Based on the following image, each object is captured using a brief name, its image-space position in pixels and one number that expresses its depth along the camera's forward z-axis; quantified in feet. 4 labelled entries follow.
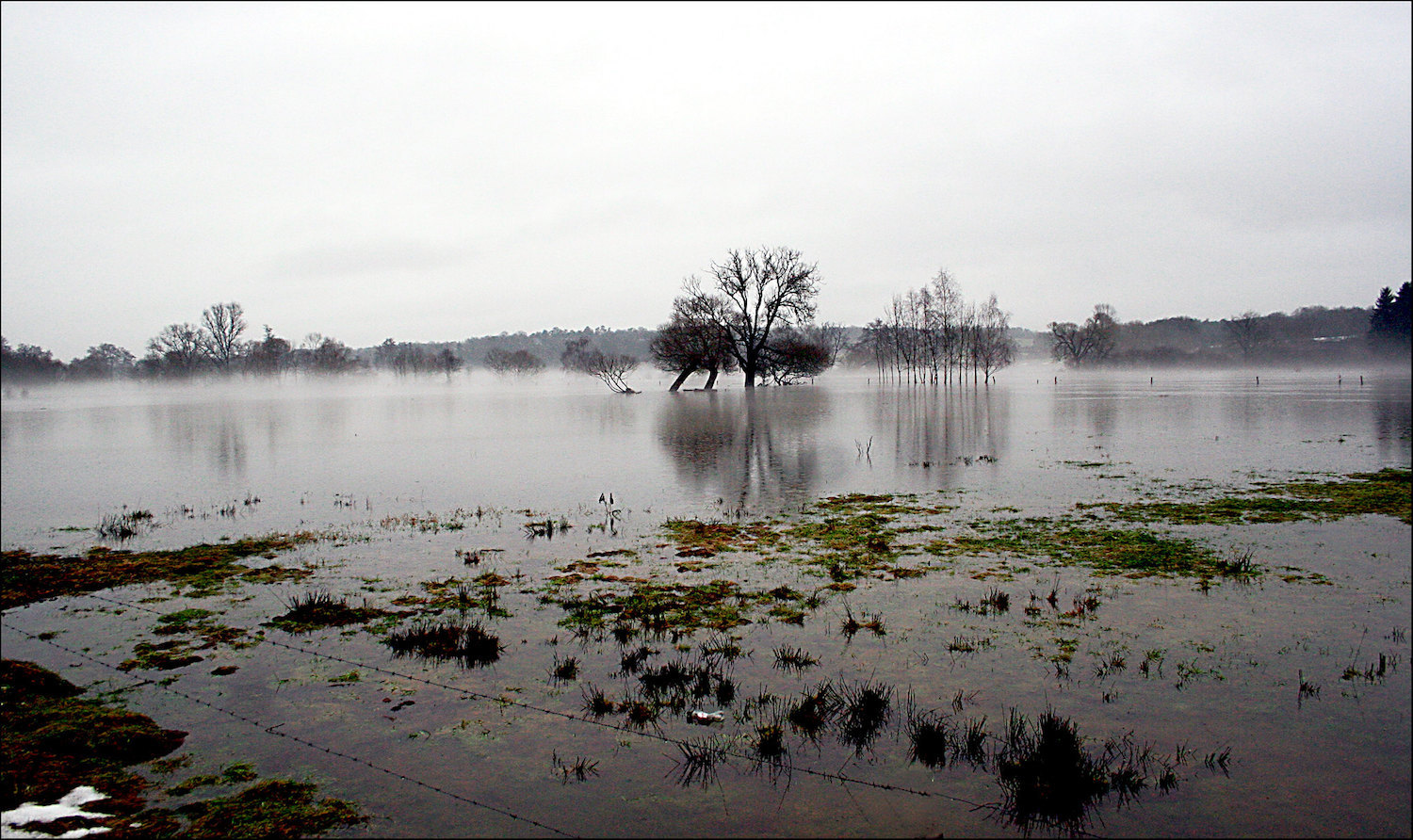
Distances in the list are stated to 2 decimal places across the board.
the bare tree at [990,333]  307.58
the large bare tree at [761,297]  247.50
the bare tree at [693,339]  245.65
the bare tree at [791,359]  260.01
